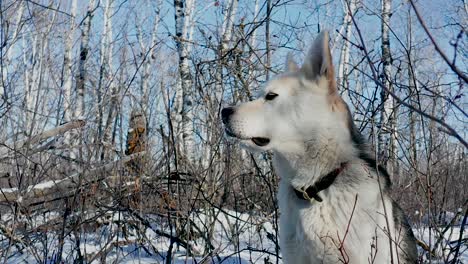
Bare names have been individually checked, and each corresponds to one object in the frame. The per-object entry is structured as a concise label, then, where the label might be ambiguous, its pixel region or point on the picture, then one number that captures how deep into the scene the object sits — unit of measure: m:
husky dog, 2.45
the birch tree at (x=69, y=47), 6.03
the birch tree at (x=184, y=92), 6.34
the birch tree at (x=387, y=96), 3.68
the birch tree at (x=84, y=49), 12.81
